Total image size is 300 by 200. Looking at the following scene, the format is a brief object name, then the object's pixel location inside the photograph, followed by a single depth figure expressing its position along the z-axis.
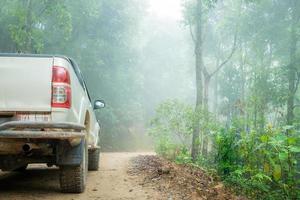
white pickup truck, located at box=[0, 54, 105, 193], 5.04
